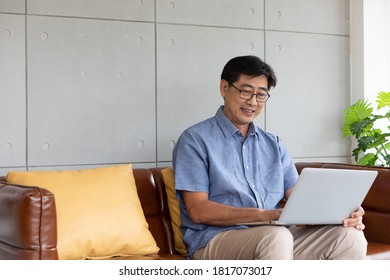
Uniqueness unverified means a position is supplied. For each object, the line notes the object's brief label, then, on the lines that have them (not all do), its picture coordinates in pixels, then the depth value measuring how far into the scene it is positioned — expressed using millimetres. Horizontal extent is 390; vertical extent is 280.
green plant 4613
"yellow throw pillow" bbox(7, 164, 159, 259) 3207
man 3170
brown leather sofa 2730
